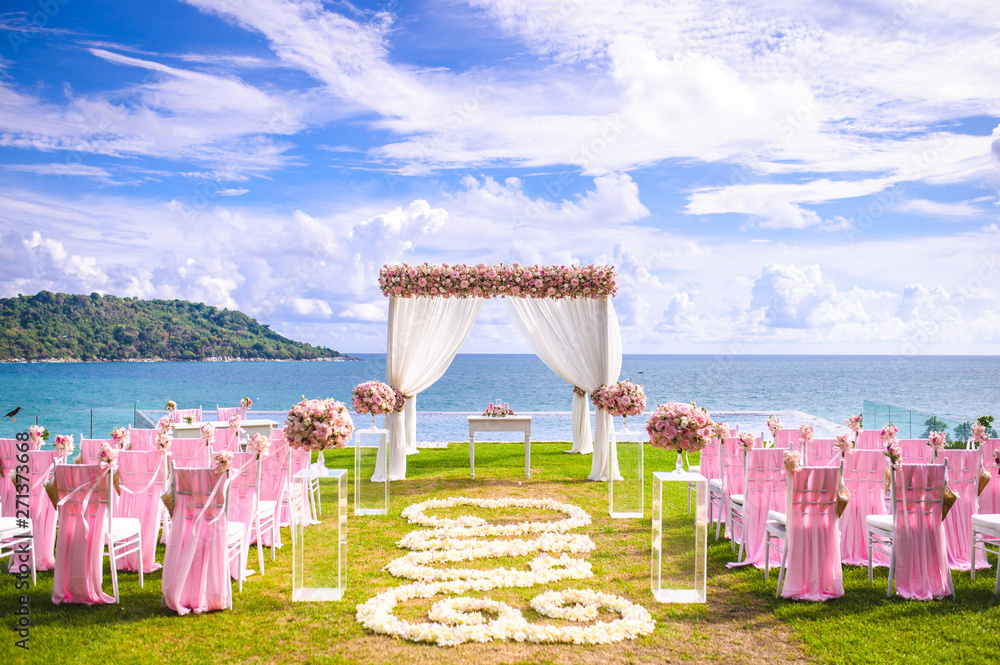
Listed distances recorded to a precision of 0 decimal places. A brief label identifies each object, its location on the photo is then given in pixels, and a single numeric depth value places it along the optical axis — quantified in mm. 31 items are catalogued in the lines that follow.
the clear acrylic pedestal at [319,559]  4293
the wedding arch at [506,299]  8789
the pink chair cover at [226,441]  6129
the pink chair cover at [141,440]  6406
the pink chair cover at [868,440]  6539
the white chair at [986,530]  4477
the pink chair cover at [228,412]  9766
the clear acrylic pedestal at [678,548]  4234
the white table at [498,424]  8625
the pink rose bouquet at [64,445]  4742
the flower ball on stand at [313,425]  4426
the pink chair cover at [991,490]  5352
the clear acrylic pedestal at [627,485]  6414
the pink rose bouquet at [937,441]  5145
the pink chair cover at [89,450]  5590
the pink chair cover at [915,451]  5684
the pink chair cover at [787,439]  6496
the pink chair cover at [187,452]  5496
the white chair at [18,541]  4430
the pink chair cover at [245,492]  4711
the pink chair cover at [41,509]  4887
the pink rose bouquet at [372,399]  7785
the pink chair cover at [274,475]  5559
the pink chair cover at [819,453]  5797
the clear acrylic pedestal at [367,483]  6859
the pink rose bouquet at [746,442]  4941
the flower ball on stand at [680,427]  4246
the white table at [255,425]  8930
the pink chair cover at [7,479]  5125
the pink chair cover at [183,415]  8802
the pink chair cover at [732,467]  6016
